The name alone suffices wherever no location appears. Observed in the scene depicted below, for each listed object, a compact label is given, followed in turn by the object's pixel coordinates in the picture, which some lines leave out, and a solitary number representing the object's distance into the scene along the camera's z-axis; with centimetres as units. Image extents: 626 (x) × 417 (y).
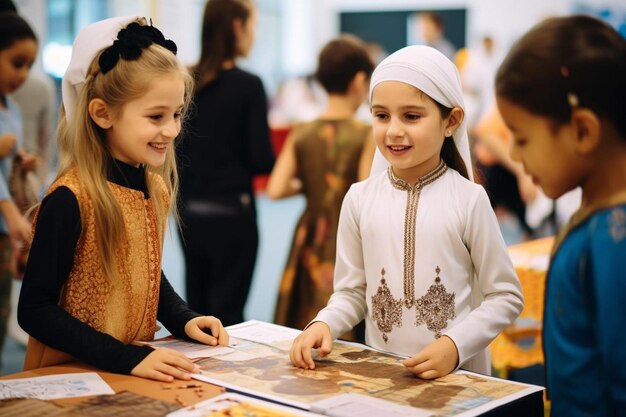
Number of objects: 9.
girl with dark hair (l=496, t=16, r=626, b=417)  128
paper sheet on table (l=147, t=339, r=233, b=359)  194
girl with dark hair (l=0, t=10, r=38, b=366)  338
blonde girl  183
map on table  156
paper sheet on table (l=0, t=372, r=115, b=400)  164
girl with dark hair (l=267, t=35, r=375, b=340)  379
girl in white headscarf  196
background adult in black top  381
